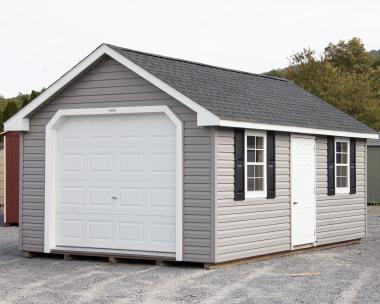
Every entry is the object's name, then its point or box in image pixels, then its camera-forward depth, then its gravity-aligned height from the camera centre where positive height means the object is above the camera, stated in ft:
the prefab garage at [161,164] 42.73 +0.73
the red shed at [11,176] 68.33 +0.06
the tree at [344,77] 146.61 +20.46
